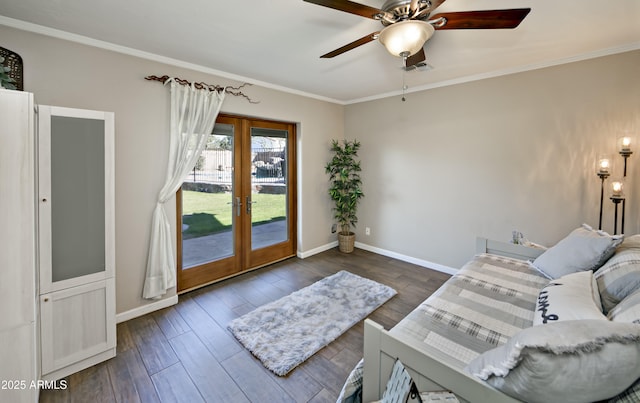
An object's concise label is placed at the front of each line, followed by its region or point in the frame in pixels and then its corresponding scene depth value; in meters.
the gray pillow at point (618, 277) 1.44
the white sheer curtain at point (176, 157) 2.74
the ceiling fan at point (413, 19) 1.52
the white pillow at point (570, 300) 1.24
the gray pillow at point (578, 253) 1.84
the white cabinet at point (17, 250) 1.46
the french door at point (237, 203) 3.22
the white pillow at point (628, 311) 1.06
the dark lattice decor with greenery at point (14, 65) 1.74
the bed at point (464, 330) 0.99
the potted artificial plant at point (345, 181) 4.60
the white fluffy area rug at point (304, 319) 2.14
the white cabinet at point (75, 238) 1.84
